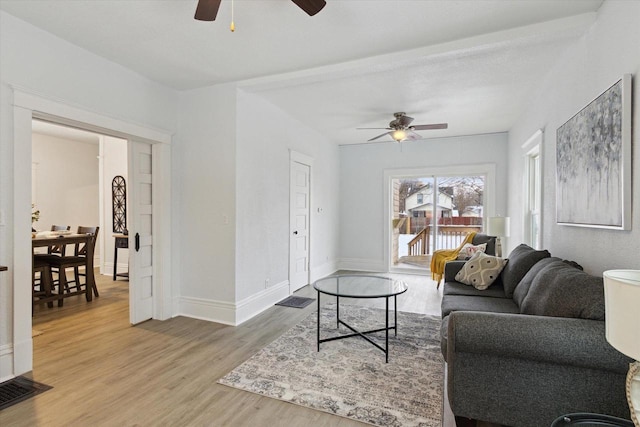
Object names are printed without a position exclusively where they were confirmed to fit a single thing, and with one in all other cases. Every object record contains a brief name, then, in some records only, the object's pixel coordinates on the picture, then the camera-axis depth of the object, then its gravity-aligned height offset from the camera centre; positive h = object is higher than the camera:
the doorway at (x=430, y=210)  6.21 +0.02
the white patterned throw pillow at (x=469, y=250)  4.54 -0.55
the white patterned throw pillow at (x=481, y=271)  3.28 -0.62
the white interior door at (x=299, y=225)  5.01 -0.23
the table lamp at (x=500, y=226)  4.80 -0.22
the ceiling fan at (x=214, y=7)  1.96 +1.24
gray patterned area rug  2.15 -1.28
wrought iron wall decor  6.27 +0.15
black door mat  4.42 -1.27
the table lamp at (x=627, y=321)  1.09 -0.39
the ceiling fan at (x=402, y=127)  4.56 +1.19
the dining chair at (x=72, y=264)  4.35 -0.72
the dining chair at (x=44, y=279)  4.25 -0.90
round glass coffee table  2.93 -0.75
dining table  4.46 -0.43
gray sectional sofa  1.57 -0.76
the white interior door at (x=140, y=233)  3.70 -0.26
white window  4.12 +0.23
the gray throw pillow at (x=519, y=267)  2.92 -0.50
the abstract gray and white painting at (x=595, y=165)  2.00 +0.33
